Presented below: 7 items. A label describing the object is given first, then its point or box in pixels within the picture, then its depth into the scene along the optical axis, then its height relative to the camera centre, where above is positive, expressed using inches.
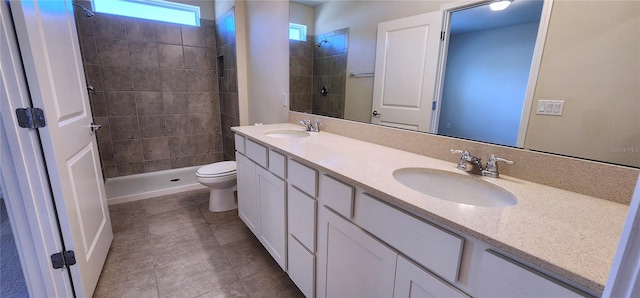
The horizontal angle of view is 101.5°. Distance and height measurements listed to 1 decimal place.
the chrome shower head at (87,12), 91.9 +26.1
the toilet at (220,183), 92.0 -32.7
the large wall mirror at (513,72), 31.3 +3.6
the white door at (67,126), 43.6 -7.8
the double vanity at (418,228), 22.6 -14.6
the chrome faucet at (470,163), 41.1 -10.7
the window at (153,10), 105.3 +32.9
